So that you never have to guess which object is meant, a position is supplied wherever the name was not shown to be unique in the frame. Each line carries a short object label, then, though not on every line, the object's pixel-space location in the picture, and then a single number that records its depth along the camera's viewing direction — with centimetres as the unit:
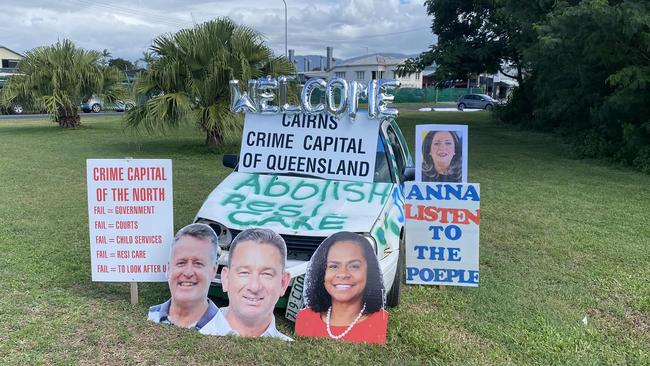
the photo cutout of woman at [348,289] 373
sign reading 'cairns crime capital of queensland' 497
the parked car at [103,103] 2138
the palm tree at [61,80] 1997
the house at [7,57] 5952
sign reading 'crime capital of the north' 421
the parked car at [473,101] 4341
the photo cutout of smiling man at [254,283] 373
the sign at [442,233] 484
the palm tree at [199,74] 1245
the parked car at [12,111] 3391
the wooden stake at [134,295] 434
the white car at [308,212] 395
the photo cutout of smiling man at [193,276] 387
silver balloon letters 494
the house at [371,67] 7206
